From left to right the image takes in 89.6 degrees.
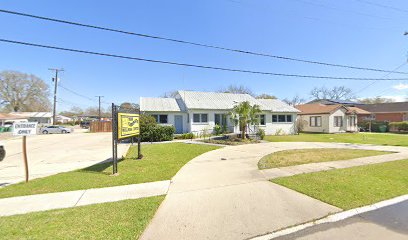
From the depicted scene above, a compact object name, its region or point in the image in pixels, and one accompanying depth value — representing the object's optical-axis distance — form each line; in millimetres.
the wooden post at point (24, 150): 6581
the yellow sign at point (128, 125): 8031
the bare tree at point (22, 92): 58656
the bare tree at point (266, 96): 51494
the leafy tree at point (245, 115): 17797
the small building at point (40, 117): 55250
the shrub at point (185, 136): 20297
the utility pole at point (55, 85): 37056
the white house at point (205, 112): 22156
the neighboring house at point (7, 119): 44209
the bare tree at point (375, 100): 65500
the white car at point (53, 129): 33875
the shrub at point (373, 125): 30719
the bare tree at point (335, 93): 64038
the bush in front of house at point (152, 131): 18062
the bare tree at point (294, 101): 63122
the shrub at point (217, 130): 19609
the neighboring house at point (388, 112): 35562
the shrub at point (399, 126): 28777
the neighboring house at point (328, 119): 27352
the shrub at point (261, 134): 19469
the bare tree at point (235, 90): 52438
